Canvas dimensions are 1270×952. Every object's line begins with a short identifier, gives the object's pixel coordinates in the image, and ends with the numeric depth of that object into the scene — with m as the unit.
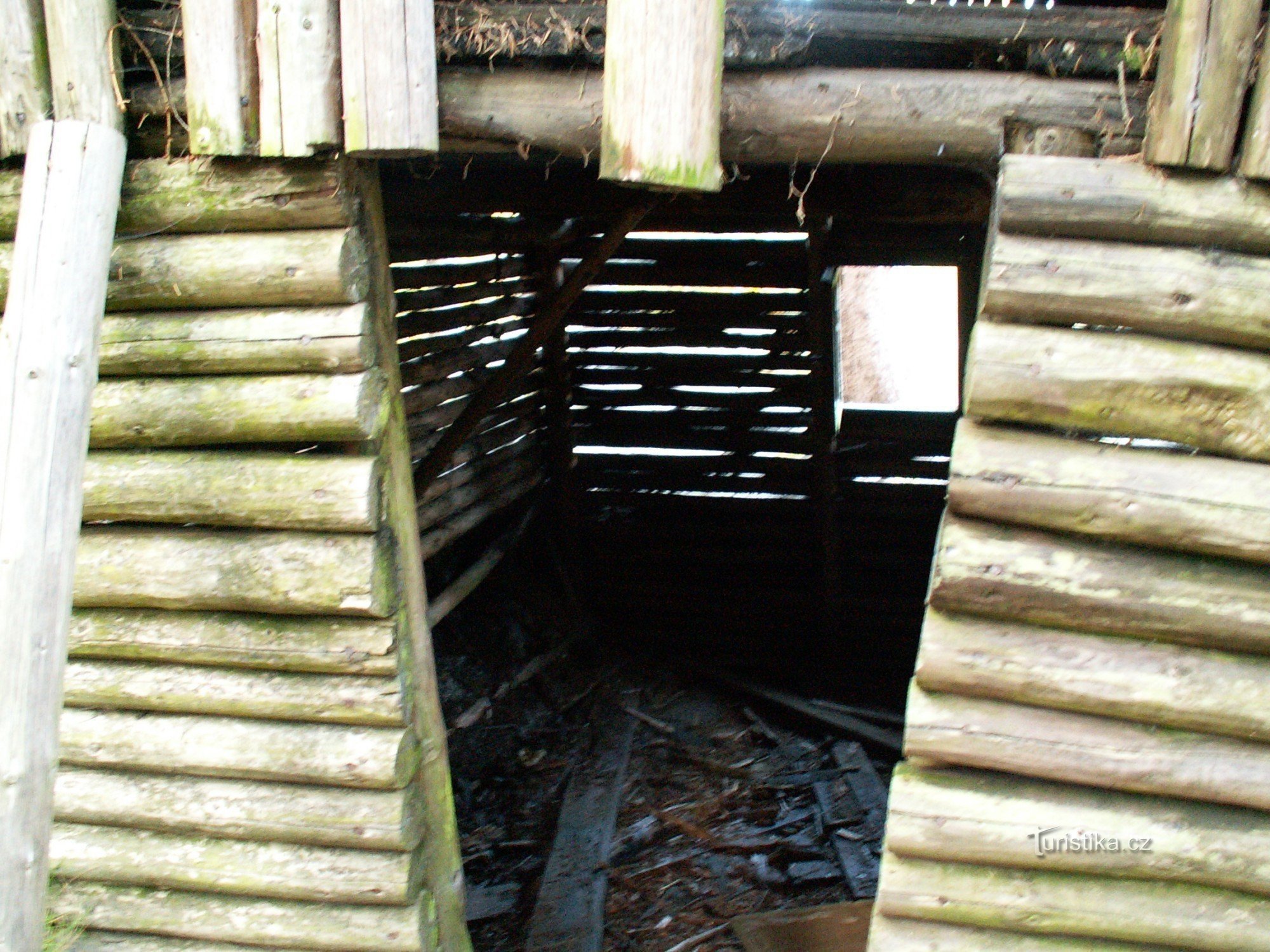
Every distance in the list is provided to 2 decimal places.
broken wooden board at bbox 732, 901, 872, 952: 4.09
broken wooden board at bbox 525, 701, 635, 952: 4.44
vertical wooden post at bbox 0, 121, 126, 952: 2.25
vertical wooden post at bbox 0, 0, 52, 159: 2.76
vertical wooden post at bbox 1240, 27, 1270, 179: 2.34
